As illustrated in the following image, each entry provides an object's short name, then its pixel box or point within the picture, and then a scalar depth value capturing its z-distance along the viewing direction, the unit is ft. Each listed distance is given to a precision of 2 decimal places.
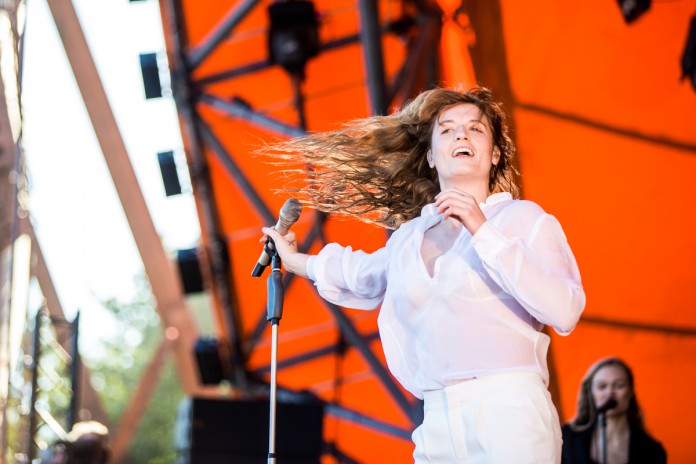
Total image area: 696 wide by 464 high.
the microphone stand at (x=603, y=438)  25.66
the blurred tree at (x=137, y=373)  146.51
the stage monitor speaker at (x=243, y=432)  41.55
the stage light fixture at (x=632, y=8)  29.66
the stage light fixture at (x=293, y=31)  38.55
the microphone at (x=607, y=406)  26.21
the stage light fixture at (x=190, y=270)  48.85
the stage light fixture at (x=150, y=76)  43.86
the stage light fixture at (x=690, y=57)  28.91
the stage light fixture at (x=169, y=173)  46.24
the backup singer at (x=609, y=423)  26.07
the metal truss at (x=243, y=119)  36.24
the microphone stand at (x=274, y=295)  15.08
